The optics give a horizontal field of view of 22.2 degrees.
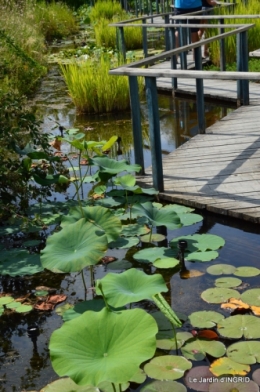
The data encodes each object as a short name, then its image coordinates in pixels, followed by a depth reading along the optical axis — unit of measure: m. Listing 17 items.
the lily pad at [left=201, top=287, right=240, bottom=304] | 3.17
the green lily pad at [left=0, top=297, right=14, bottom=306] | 3.35
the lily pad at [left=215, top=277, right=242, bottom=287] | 3.31
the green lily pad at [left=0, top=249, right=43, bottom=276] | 3.55
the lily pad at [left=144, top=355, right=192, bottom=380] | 2.62
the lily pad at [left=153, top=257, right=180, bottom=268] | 3.50
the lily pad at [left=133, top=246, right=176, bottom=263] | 3.63
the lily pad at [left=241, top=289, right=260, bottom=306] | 3.12
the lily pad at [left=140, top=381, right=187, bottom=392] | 2.54
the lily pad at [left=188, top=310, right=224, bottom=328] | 2.95
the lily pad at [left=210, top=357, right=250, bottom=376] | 2.59
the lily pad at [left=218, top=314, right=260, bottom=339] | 2.85
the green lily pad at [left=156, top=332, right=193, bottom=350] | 2.82
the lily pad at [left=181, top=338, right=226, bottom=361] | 2.73
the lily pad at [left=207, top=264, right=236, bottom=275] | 3.46
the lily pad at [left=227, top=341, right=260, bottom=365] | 2.66
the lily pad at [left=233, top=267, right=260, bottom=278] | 3.41
